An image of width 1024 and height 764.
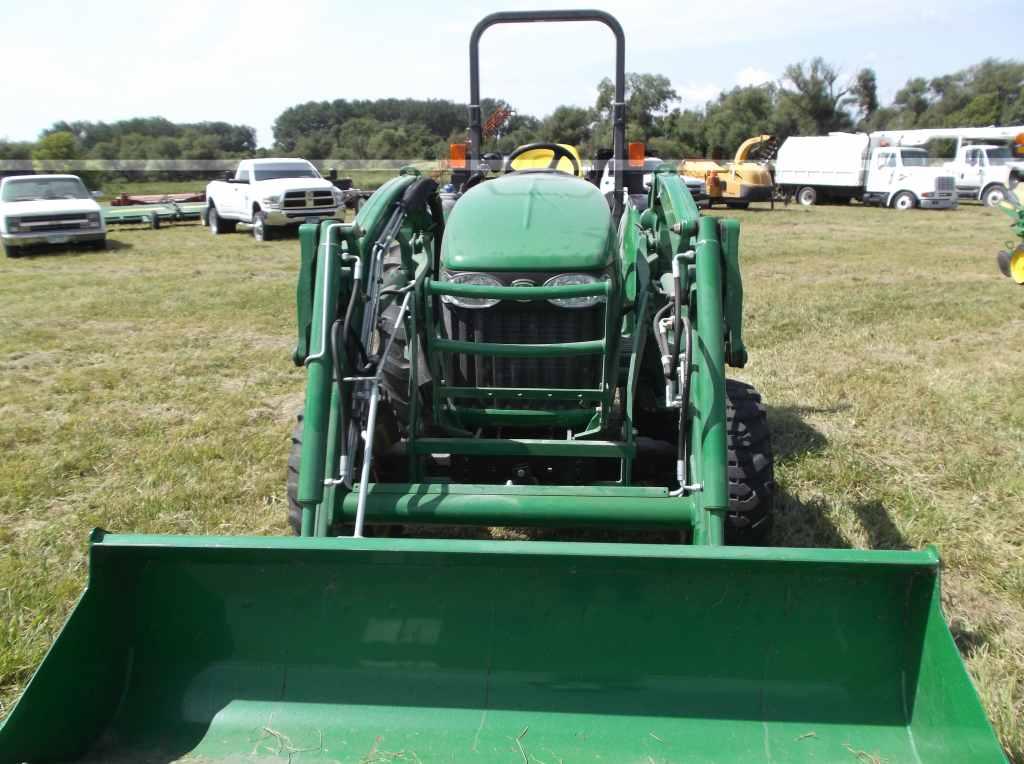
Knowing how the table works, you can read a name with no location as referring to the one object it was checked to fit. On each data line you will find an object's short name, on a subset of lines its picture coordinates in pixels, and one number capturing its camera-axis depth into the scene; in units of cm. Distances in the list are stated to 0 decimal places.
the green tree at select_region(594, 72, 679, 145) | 4670
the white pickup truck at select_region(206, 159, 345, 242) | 1694
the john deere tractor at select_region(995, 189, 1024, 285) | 1070
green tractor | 228
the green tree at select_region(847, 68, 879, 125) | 6209
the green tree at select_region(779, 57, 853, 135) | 5791
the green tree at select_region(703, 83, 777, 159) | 4875
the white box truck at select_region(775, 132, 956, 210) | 2483
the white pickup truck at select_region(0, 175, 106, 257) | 1535
